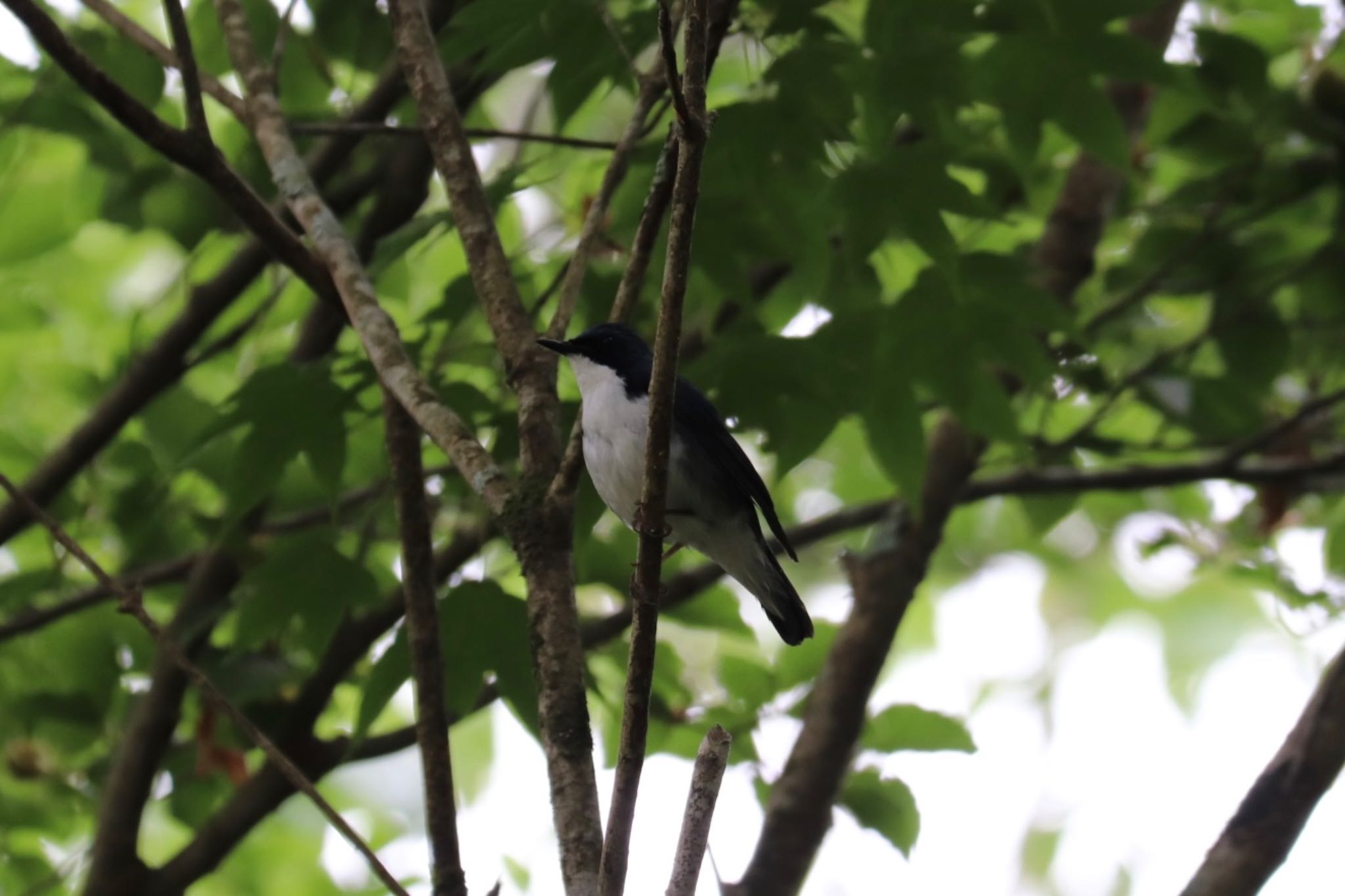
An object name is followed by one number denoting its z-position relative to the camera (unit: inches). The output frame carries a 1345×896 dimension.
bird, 313.4
